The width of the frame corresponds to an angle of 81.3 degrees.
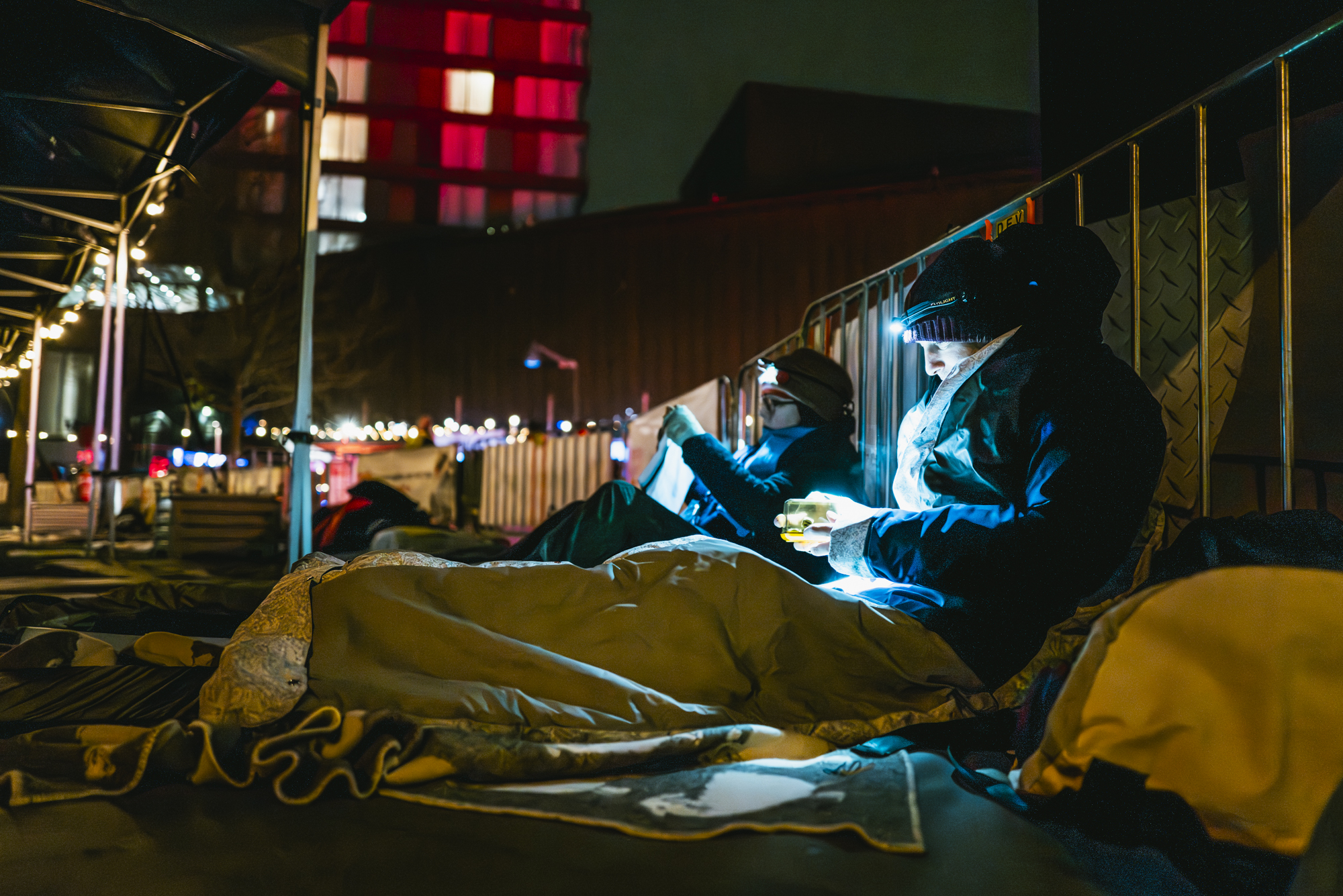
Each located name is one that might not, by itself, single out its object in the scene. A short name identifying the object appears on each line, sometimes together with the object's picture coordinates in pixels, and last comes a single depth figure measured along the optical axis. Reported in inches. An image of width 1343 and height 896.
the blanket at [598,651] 63.6
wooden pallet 257.1
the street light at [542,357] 699.4
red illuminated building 1412.4
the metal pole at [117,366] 272.4
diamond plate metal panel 94.4
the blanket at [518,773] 54.2
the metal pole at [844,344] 164.2
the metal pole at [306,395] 154.0
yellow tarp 44.5
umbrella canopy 136.1
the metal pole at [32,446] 243.7
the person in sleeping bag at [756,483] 108.9
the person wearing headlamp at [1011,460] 64.4
